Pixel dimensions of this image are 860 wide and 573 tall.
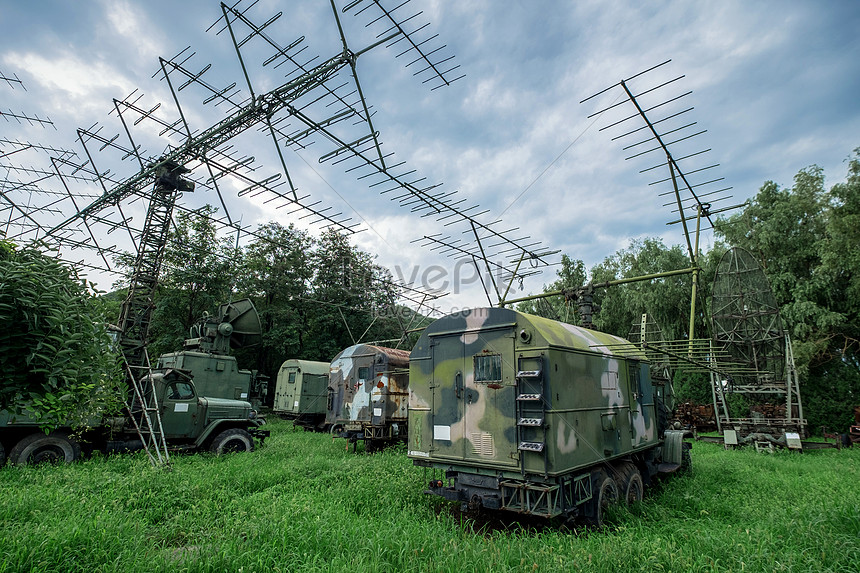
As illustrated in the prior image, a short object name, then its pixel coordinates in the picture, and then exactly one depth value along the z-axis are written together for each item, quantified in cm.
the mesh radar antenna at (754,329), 1331
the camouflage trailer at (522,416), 609
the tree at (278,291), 2788
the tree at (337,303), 2978
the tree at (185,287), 2420
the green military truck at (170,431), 914
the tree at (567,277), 2629
